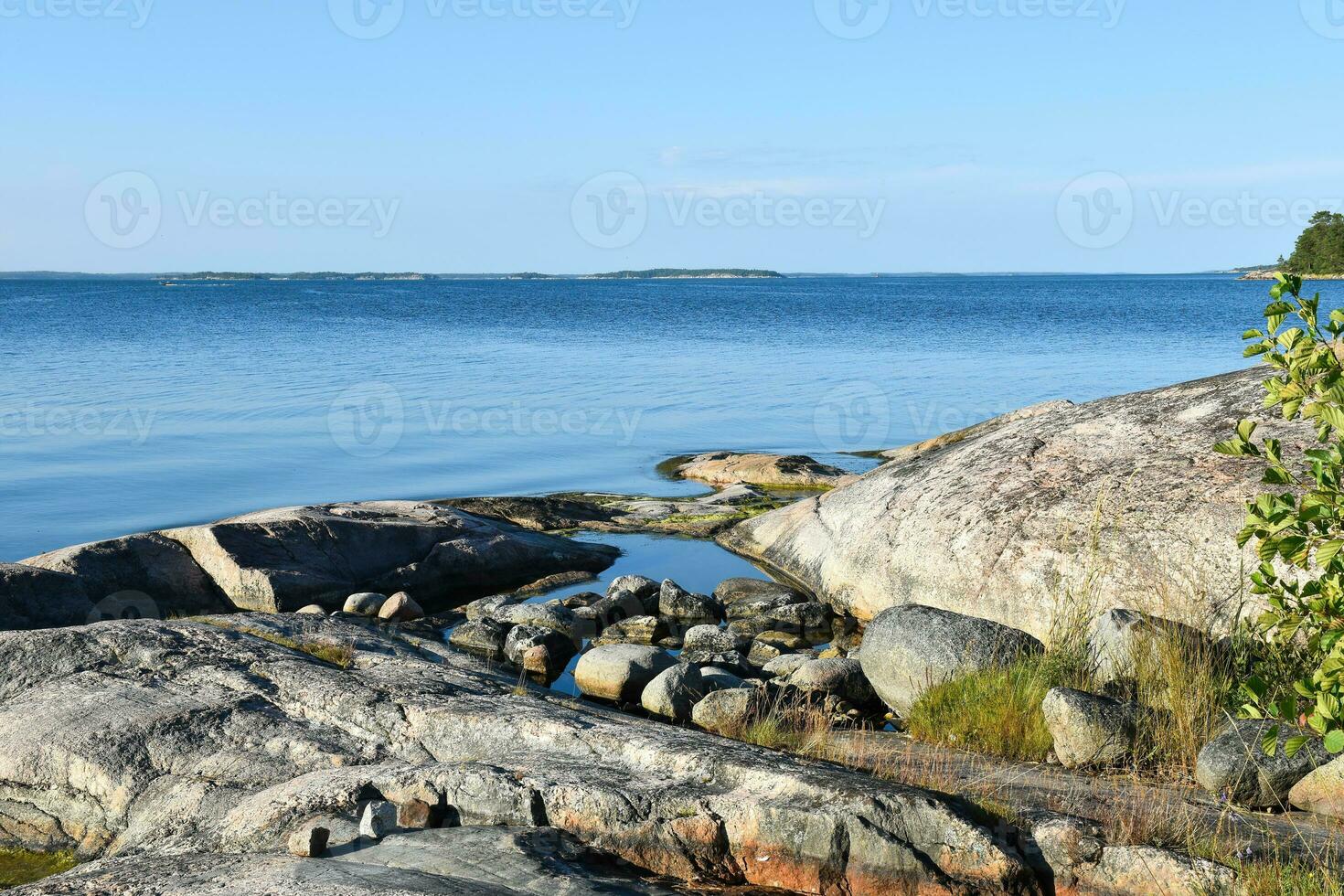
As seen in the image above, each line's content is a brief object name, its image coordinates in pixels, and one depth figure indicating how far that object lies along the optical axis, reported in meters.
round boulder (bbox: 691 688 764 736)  7.29
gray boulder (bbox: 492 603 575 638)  10.24
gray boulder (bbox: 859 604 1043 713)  7.43
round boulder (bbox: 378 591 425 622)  10.64
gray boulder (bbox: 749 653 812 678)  8.73
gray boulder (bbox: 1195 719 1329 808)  5.62
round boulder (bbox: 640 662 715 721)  7.85
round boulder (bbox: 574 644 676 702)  8.50
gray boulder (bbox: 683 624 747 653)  9.66
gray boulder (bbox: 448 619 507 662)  9.77
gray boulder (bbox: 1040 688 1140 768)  6.28
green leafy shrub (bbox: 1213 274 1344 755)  3.44
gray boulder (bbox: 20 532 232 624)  10.04
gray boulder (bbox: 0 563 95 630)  9.29
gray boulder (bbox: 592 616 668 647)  10.19
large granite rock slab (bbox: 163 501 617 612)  10.62
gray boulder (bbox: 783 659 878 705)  8.11
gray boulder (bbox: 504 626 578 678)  9.31
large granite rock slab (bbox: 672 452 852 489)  17.17
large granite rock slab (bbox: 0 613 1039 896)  4.64
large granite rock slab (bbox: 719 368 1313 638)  8.26
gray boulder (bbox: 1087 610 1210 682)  7.06
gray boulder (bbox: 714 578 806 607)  10.97
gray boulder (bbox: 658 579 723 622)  10.75
